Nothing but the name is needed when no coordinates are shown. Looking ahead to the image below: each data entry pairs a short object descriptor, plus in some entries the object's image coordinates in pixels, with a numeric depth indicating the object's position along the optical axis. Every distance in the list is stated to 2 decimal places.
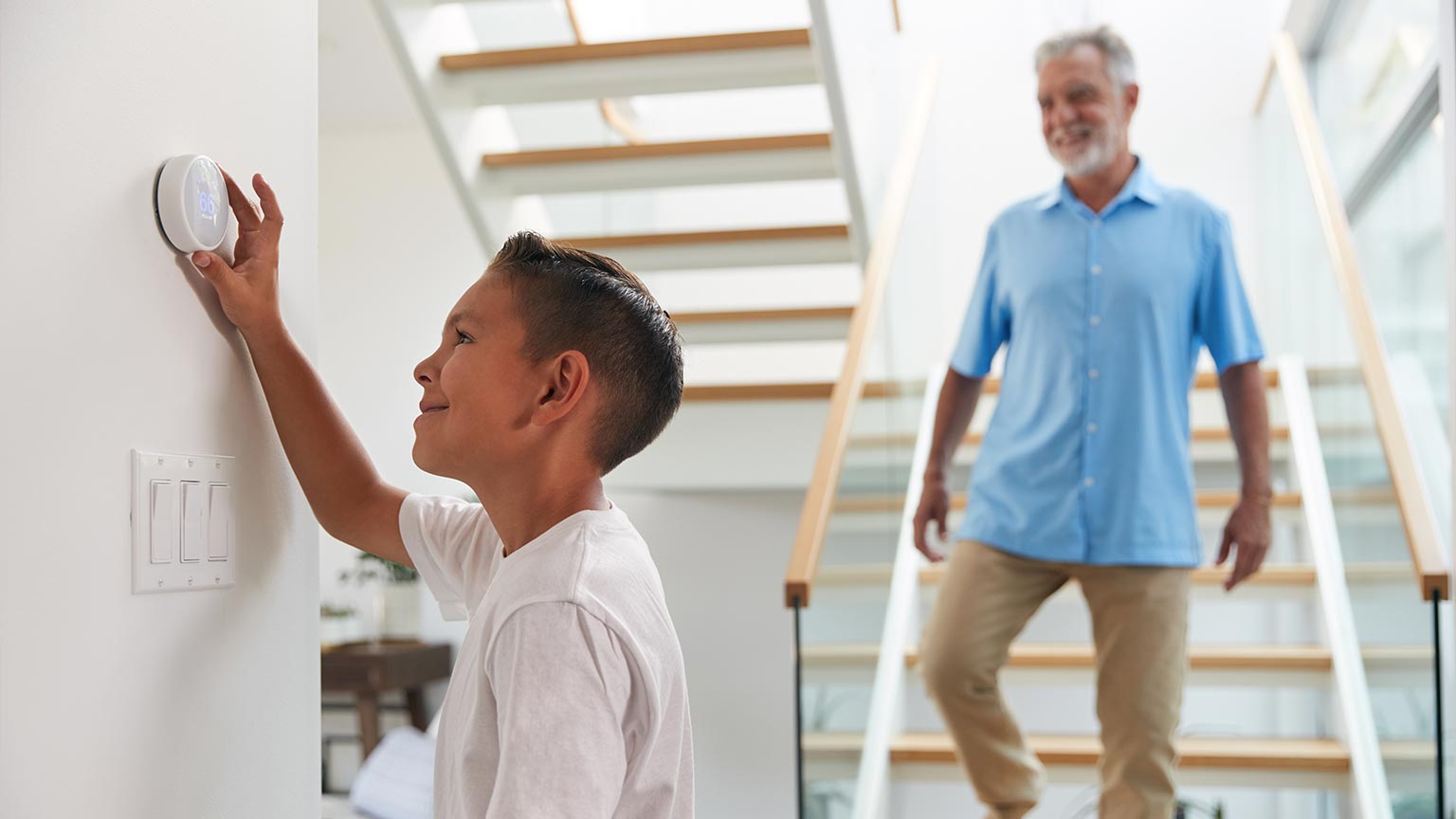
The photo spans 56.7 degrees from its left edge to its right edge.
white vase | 5.78
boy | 0.91
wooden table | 5.32
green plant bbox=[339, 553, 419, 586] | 5.64
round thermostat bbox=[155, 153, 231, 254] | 1.05
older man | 2.36
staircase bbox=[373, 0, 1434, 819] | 2.84
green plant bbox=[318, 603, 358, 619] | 5.67
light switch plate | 1.01
